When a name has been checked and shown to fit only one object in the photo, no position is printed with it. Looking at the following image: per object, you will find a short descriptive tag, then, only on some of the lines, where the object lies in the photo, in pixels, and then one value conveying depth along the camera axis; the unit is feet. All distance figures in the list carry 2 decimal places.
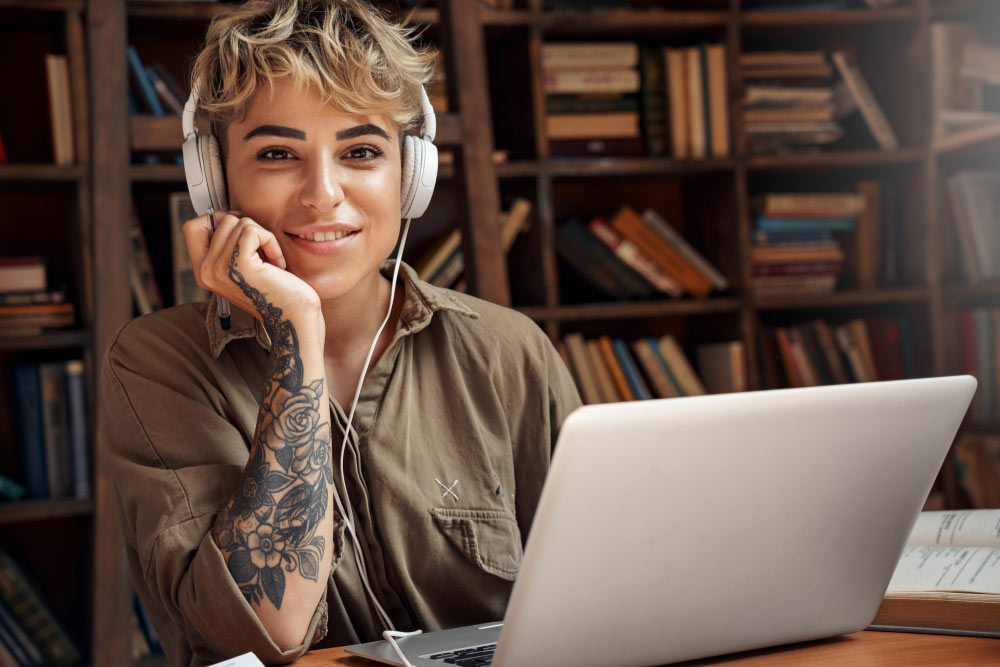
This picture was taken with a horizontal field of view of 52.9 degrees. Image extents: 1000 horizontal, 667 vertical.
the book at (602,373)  9.23
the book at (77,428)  7.88
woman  3.37
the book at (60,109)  7.93
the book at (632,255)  9.29
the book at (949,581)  2.79
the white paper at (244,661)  2.57
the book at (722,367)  9.24
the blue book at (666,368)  9.39
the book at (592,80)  9.02
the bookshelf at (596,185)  7.91
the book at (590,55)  9.01
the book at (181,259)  8.20
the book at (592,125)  9.07
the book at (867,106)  9.71
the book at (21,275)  7.90
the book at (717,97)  9.23
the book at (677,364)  9.41
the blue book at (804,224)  9.50
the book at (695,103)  9.21
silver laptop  2.18
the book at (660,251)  9.34
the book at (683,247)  9.39
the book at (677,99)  9.23
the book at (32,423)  7.93
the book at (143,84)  7.98
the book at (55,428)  7.95
